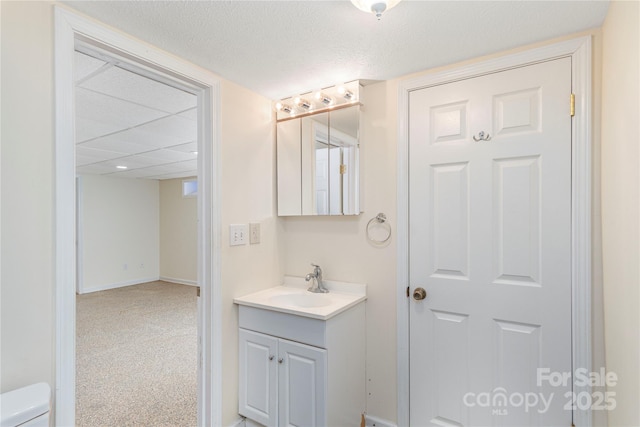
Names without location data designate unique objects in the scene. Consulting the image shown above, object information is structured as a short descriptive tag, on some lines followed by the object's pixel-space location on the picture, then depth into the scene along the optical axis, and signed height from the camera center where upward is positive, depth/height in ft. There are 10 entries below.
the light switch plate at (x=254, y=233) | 6.75 -0.47
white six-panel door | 4.92 -0.60
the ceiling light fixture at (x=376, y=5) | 3.75 +2.43
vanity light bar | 6.33 +2.32
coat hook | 5.40 +1.25
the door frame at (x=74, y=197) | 3.90 +0.20
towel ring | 6.32 -0.27
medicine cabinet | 6.58 +1.02
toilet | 3.05 -1.95
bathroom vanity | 5.45 -2.71
